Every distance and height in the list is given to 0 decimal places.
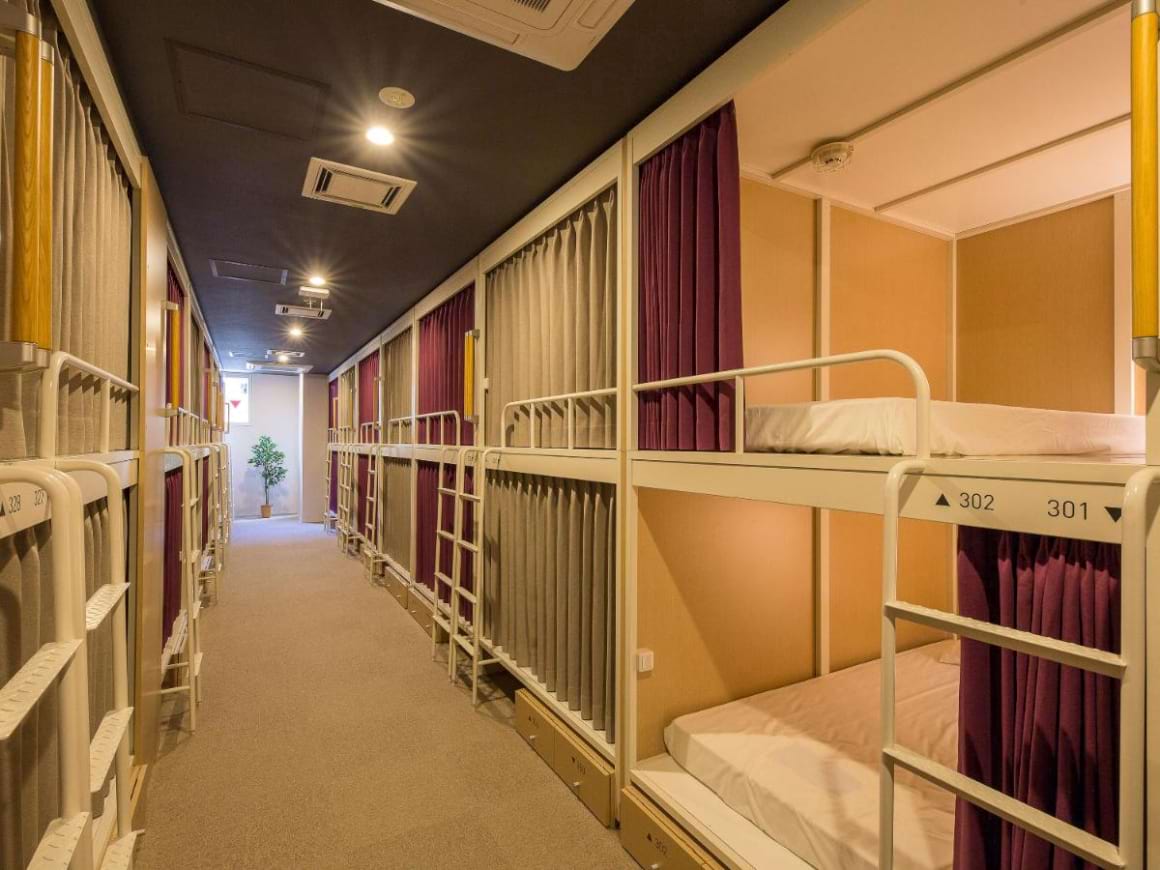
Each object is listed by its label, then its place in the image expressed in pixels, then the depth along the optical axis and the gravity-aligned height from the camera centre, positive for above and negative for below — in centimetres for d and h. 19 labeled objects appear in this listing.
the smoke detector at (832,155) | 246 +120
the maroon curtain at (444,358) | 416 +63
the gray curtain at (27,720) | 110 -58
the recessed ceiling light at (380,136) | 235 +122
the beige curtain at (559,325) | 260 +58
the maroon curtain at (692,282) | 193 +55
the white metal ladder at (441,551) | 386 -80
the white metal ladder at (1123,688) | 87 -36
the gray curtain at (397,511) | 551 -70
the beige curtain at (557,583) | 255 -72
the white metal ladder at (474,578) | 344 -83
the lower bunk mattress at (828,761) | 167 -111
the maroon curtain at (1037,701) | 107 -51
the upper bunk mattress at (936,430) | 143 +3
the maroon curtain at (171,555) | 354 -73
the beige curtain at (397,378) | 571 +62
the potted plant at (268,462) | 1100 -45
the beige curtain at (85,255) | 157 +56
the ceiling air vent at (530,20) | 162 +119
